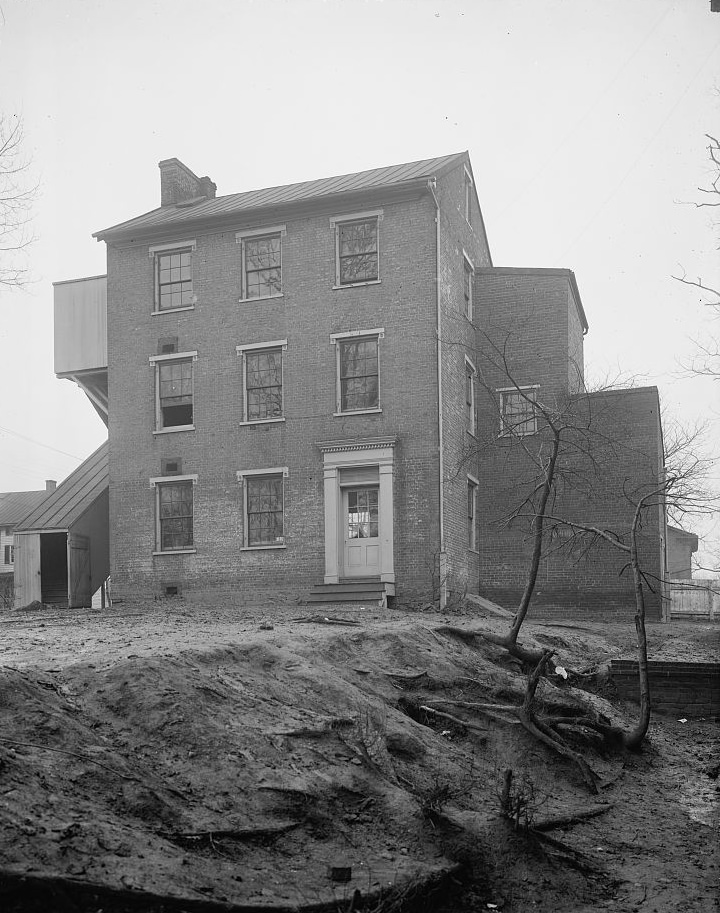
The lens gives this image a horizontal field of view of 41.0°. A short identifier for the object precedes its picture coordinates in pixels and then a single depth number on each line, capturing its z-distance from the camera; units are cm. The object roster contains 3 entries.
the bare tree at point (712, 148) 1688
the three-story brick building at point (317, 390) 2256
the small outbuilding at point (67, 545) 2483
